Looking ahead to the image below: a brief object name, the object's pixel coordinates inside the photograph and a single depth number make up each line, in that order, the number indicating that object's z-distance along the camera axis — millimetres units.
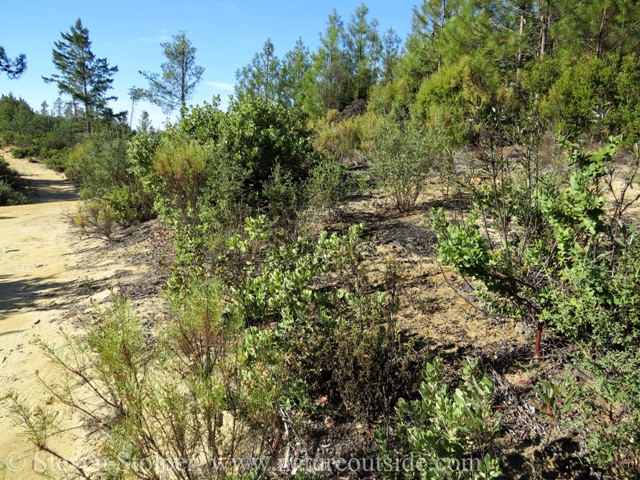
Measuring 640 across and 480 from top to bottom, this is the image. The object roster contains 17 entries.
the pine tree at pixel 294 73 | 26172
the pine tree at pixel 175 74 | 22531
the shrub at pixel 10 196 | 12297
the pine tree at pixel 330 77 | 22766
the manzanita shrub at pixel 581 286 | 1621
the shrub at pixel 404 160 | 5648
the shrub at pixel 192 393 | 1530
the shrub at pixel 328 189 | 5609
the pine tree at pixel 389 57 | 23969
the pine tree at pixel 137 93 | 23438
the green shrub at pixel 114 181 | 7809
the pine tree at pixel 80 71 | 29266
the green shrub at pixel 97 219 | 7145
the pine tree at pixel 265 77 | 25734
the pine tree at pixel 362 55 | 23375
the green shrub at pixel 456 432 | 1516
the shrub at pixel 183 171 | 6188
